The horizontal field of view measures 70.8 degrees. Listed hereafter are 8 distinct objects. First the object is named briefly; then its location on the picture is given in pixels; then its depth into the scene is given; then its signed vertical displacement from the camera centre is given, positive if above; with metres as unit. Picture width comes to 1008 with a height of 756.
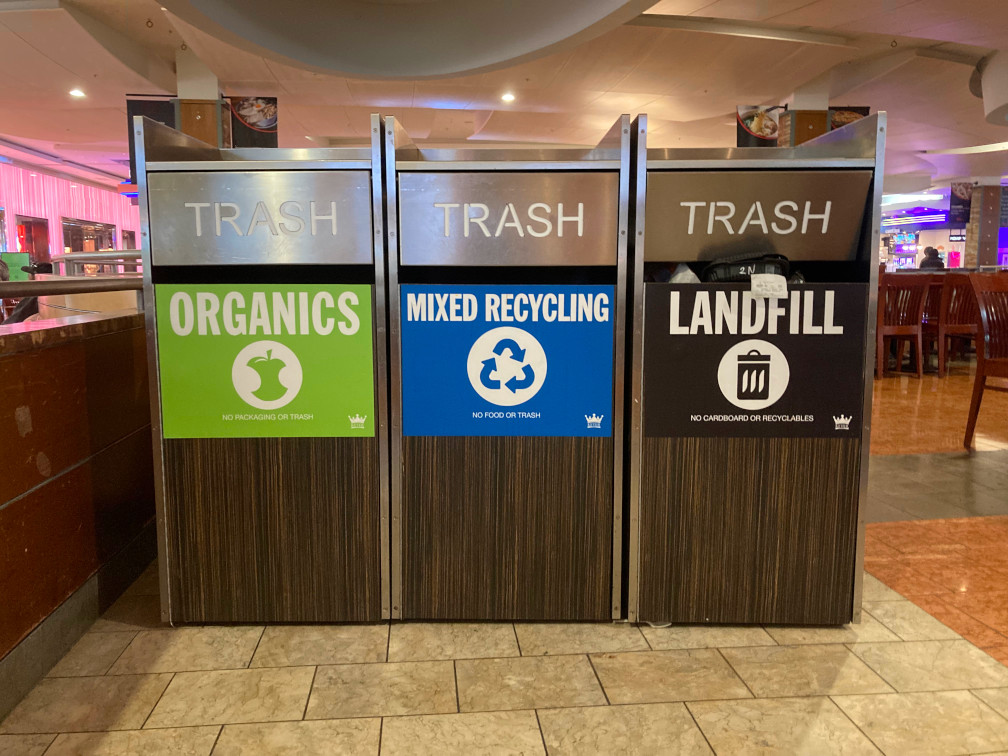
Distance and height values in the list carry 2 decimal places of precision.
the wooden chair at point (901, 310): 7.12 -0.19
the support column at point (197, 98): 7.04 +2.04
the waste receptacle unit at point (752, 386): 2.06 -0.28
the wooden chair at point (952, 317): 7.35 -0.27
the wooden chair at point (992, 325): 3.99 -0.19
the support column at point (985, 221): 17.00 +1.69
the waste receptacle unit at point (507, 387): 2.04 -0.29
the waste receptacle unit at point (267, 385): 2.04 -0.28
